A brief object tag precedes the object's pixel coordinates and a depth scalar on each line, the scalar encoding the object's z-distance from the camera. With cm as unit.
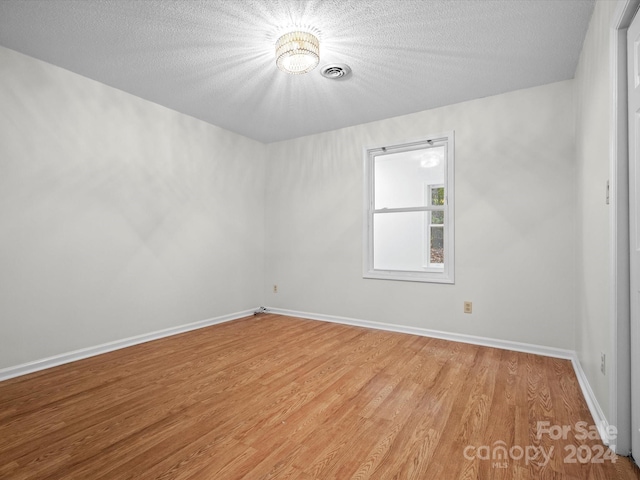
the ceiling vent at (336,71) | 274
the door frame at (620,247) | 156
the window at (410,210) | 356
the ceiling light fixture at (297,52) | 230
